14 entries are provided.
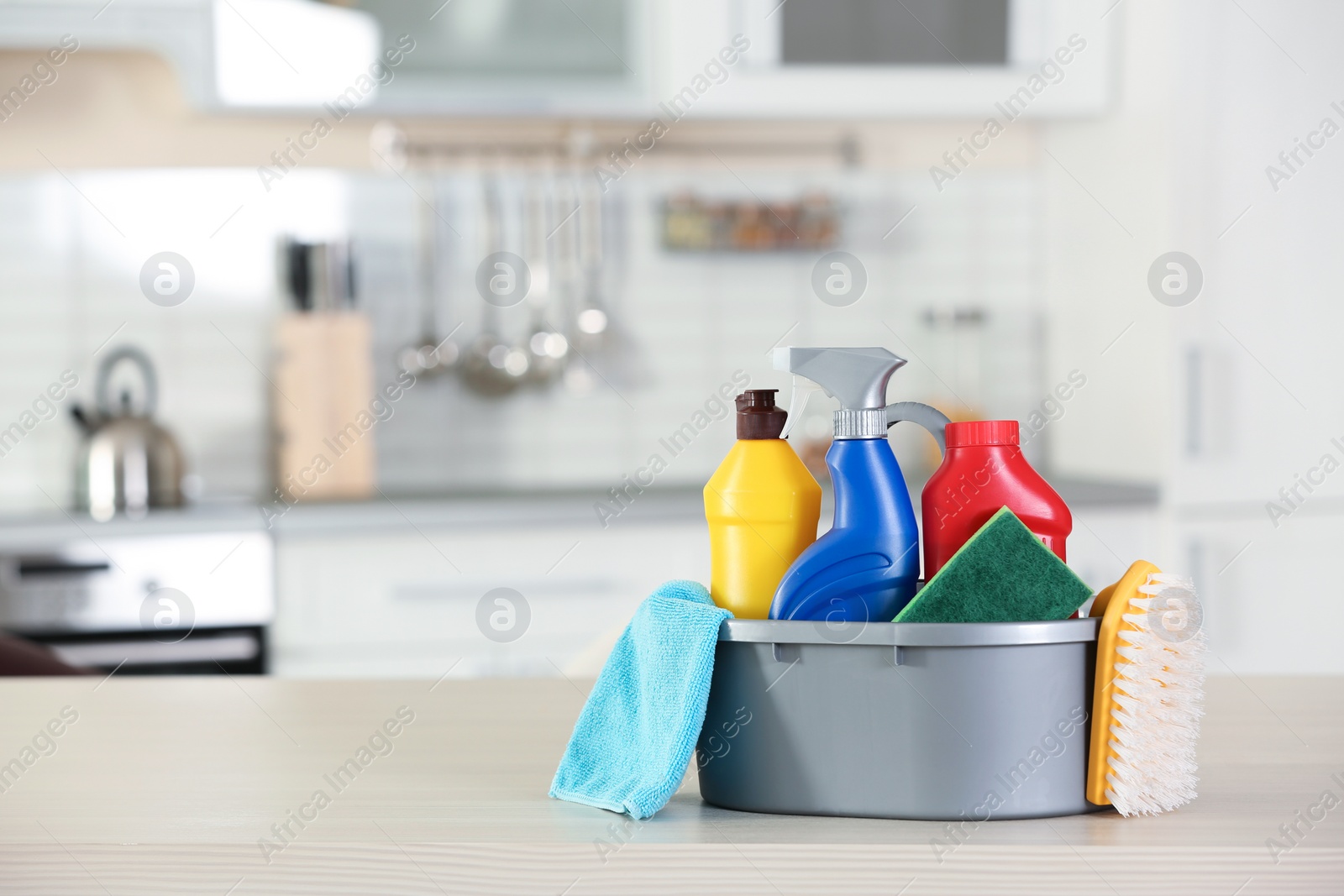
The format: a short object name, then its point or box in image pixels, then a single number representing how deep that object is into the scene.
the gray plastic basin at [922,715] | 2.52
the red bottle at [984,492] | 2.56
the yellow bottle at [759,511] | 2.57
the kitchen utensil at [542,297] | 7.27
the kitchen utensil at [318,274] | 6.86
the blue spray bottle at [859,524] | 2.54
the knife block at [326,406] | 6.74
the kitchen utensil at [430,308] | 7.26
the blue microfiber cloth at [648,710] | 2.55
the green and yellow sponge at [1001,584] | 2.51
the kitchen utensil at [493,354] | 7.29
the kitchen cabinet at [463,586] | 5.90
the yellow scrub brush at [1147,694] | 2.52
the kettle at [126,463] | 6.20
